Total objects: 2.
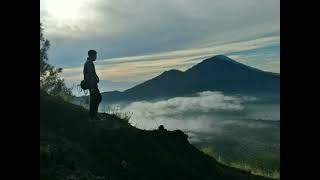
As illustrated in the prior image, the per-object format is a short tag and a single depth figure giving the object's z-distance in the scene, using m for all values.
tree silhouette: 18.08
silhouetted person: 12.20
